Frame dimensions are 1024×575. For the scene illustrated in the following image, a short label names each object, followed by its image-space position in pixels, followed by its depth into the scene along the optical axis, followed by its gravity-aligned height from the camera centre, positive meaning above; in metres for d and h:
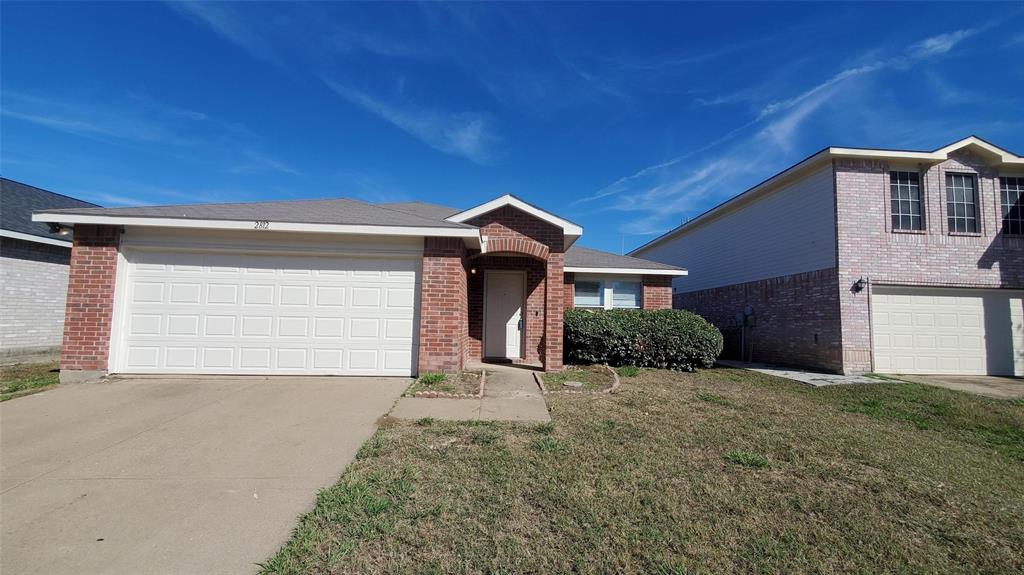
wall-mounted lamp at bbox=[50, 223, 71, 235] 7.59 +1.43
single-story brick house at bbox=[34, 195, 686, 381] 7.34 +0.37
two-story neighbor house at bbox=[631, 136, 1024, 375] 10.66 +1.62
